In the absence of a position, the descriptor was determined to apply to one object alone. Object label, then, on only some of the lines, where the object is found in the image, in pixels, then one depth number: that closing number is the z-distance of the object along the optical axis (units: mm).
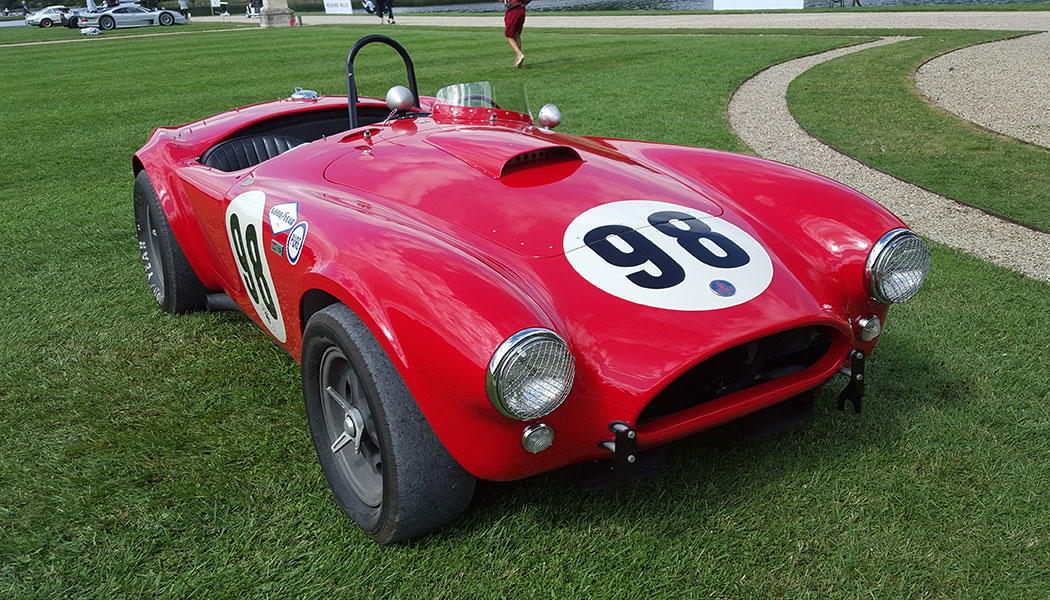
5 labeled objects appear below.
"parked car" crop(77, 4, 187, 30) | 36812
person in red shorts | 13688
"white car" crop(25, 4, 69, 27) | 45062
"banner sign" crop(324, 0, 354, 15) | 45281
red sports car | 2086
